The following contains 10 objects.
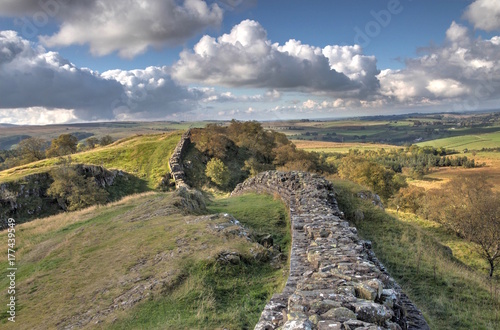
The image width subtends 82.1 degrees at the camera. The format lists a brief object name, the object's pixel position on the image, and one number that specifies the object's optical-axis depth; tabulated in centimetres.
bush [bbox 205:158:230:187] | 4500
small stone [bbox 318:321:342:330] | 478
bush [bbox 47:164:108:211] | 3158
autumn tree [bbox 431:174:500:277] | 2123
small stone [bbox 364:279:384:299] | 609
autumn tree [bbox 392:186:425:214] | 5584
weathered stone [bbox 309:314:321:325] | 506
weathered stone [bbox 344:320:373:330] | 486
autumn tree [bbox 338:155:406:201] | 5216
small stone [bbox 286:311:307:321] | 524
